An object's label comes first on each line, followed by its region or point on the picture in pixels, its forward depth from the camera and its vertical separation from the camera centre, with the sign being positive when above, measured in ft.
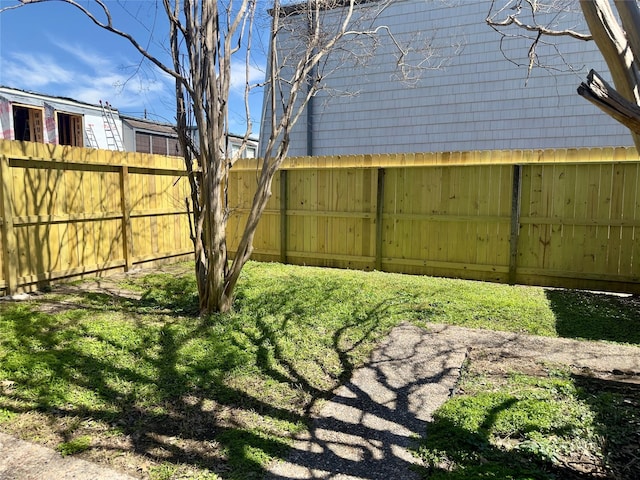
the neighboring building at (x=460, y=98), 28.42 +7.60
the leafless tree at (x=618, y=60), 6.03 +2.18
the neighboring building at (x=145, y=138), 49.98 +7.59
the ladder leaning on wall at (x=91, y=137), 45.73 +6.76
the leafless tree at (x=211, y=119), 13.23 +2.61
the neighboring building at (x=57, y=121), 38.04 +8.01
